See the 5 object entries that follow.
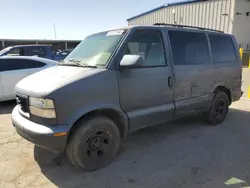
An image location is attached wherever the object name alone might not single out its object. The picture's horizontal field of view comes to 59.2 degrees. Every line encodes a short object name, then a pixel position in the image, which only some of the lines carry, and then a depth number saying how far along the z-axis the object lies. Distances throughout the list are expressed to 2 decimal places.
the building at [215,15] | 14.45
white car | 6.48
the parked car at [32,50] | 12.22
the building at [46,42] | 32.64
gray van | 2.72
